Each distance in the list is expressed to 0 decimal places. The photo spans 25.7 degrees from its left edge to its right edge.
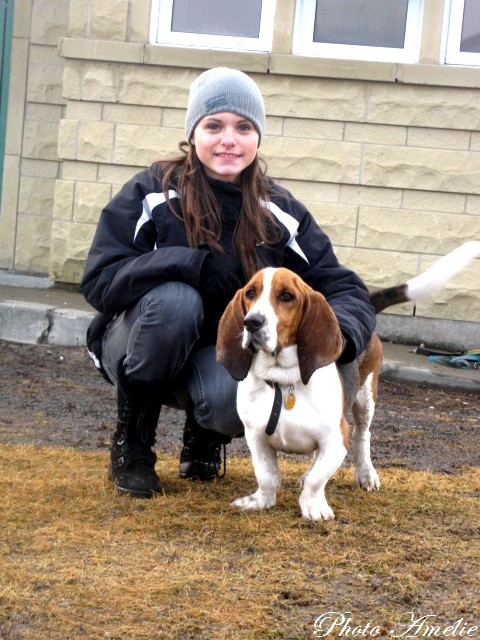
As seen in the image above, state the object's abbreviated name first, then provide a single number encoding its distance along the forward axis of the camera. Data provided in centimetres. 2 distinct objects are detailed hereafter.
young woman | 384
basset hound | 348
